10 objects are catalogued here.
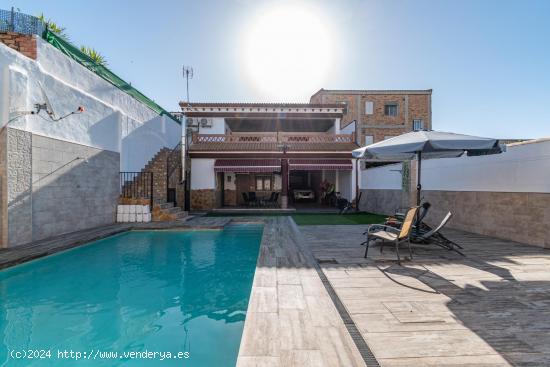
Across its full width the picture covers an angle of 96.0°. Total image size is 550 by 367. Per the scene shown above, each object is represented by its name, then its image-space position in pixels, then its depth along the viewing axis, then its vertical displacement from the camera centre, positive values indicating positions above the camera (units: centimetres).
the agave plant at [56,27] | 1537 +1009
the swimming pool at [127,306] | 290 -192
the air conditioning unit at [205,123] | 1942 +485
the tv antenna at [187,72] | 2562 +1168
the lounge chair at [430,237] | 554 -123
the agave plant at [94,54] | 1739 +947
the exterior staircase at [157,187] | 1099 -11
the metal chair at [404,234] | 489 -97
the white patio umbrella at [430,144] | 523 +90
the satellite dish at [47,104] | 706 +232
